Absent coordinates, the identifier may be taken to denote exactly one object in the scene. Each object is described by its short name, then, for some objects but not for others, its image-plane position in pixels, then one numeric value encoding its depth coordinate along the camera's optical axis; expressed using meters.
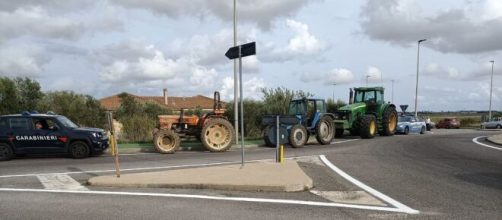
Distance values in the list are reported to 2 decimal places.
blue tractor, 22.33
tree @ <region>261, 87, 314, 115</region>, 32.84
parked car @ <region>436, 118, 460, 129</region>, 60.23
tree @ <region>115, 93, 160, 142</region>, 26.48
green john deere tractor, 27.50
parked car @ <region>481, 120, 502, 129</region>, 56.67
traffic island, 10.31
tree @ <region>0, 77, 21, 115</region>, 28.00
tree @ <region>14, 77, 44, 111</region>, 28.70
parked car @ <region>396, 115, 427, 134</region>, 34.84
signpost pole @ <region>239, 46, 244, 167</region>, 13.02
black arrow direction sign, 12.73
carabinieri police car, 18.33
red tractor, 20.45
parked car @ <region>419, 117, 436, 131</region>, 45.47
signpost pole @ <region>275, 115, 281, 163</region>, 14.57
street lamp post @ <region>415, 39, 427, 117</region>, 47.69
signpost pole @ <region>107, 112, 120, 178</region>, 11.60
